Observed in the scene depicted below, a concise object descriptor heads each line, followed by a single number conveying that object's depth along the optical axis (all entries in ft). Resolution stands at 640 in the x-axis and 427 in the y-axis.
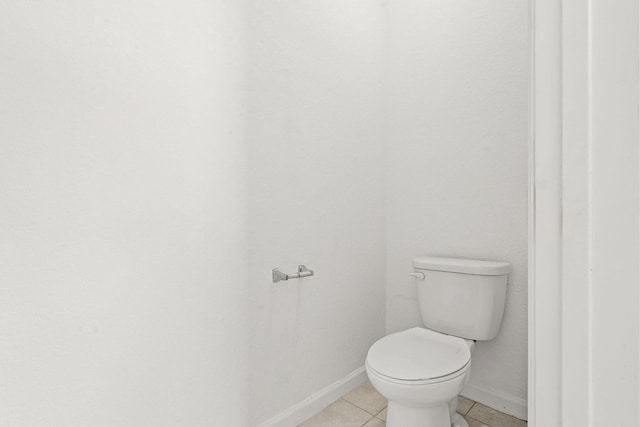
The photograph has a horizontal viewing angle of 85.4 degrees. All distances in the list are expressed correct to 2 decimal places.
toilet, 4.01
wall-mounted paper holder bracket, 4.61
